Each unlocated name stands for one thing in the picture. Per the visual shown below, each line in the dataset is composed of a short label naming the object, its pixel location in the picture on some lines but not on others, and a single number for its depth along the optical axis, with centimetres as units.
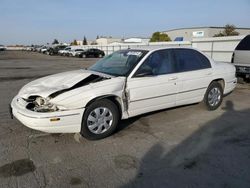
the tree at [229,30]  3624
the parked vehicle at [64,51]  3265
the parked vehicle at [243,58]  639
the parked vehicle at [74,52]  2915
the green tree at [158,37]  4950
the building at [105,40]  6858
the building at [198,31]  4797
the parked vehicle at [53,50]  3615
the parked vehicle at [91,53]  2865
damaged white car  293
